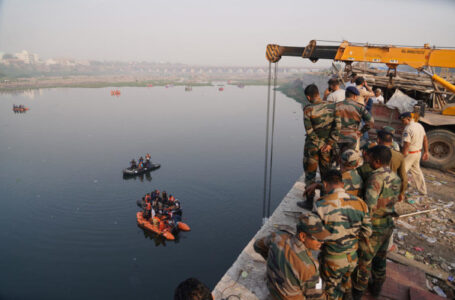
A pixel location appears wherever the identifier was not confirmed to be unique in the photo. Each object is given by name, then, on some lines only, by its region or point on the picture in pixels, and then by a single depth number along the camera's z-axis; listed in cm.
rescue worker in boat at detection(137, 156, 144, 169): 2181
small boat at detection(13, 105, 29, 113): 5020
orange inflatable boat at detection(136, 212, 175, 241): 1384
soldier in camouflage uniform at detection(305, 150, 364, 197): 271
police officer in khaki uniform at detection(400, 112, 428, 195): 484
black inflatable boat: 2159
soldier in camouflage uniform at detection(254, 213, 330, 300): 217
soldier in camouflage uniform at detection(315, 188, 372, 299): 232
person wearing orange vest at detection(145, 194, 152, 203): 1443
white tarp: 778
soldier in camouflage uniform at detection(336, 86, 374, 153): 404
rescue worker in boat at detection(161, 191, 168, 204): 1445
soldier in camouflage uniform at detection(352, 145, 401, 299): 268
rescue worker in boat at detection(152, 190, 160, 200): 1451
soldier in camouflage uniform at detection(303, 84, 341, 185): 403
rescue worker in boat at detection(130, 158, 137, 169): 2197
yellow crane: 564
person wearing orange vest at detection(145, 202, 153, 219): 1412
